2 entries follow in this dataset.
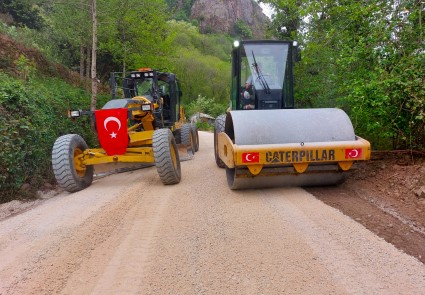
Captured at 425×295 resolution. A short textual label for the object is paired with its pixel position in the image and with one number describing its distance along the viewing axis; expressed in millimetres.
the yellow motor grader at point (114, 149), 6234
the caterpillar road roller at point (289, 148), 4836
